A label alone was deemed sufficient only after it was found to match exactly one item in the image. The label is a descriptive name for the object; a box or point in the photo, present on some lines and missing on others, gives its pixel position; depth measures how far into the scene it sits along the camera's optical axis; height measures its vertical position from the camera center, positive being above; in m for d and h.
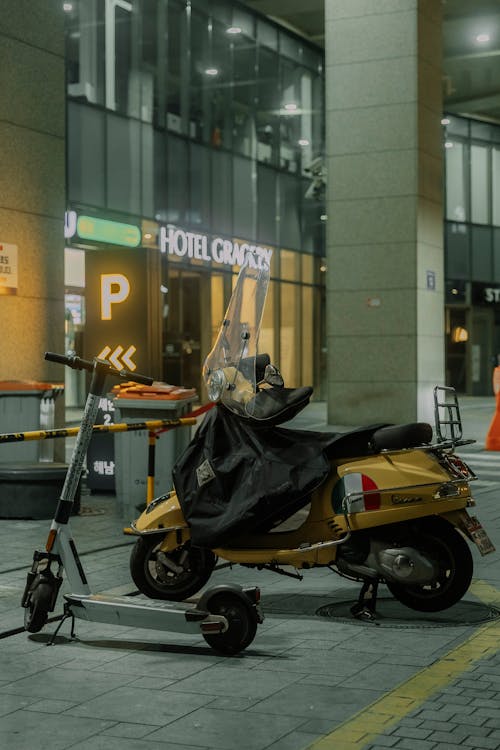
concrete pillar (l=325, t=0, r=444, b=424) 20.20 +2.63
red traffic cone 16.97 -1.20
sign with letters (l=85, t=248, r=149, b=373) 11.52 +0.48
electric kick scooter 5.37 -1.17
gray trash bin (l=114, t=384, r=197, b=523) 9.52 -0.74
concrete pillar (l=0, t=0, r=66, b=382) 11.59 +1.82
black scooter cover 5.96 -0.63
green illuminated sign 23.05 +2.56
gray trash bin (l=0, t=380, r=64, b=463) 10.58 -0.52
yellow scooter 6.02 -0.73
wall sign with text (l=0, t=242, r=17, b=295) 11.42 +0.87
